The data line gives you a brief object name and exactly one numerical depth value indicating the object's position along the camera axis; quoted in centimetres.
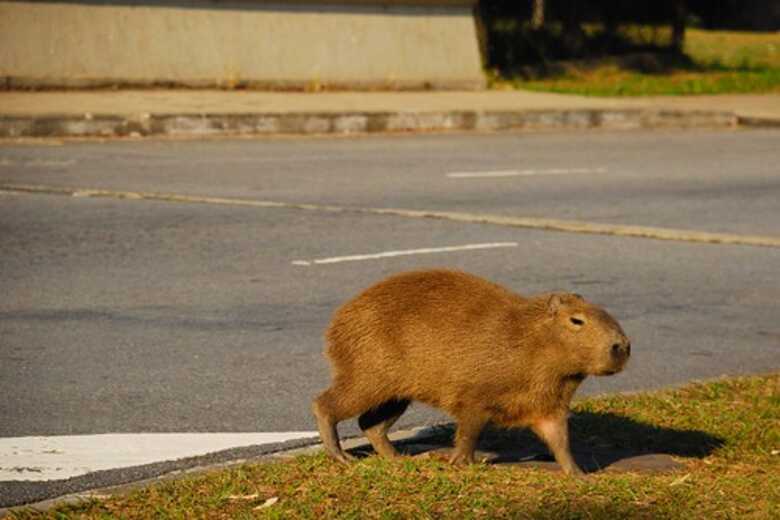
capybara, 977
